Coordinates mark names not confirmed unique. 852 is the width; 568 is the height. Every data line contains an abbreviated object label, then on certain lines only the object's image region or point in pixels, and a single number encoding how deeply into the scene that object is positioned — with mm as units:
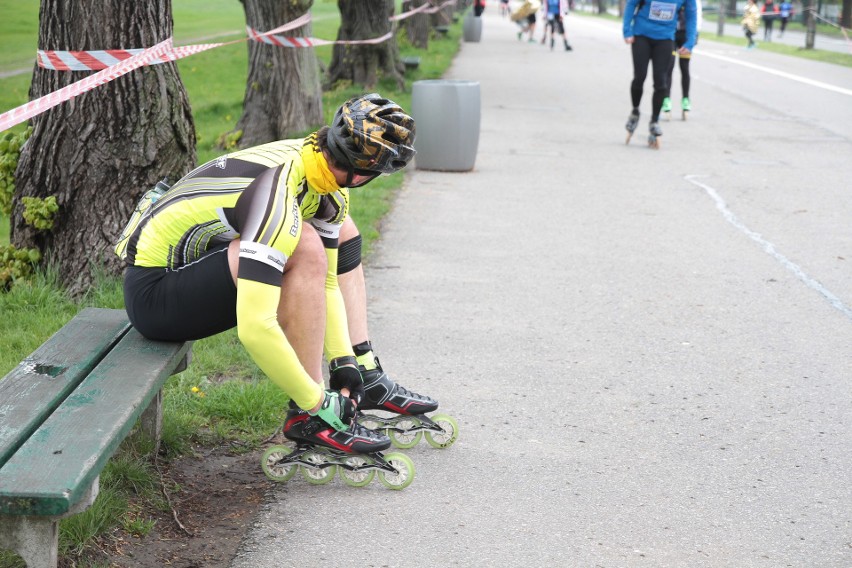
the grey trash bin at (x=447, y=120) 10094
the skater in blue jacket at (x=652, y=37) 11062
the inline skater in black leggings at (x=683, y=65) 13000
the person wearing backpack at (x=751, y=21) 32509
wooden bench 2592
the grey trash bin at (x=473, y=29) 32688
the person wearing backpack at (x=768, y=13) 39281
